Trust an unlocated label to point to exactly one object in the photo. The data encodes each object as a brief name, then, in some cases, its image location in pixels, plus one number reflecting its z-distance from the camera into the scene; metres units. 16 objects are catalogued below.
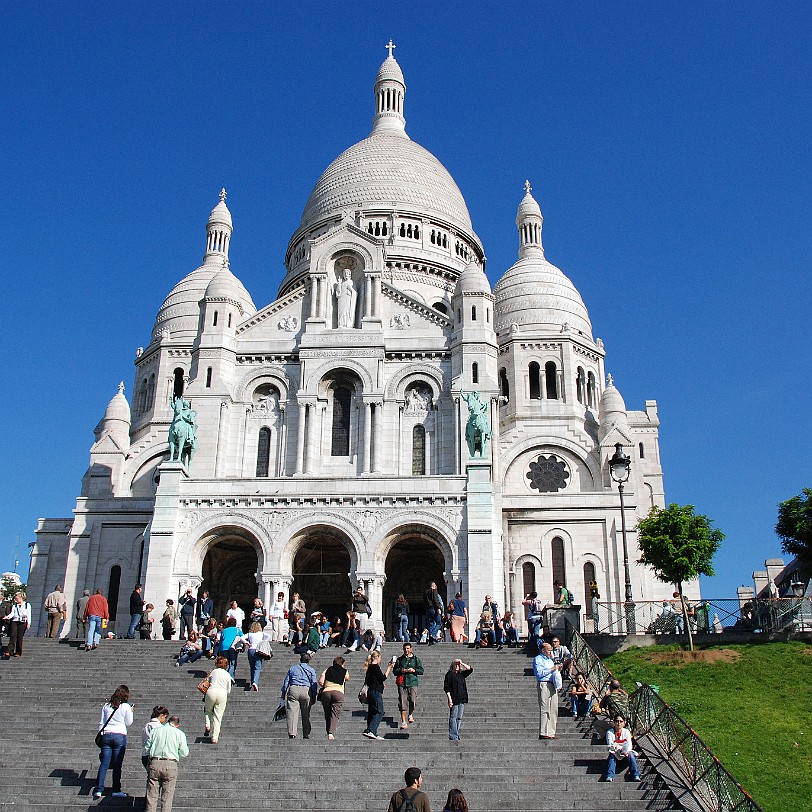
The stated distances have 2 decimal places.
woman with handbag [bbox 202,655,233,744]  19.66
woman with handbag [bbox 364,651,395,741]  20.30
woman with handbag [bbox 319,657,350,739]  20.19
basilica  37.78
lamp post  31.80
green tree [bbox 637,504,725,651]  35.91
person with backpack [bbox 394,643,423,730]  20.89
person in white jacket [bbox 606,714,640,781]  18.19
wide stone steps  17.45
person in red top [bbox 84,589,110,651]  28.52
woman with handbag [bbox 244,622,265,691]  23.75
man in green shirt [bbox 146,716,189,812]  15.67
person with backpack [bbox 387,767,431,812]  12.77
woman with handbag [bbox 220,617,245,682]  23.66
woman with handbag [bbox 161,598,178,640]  31.88
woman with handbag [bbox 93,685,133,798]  17.09
